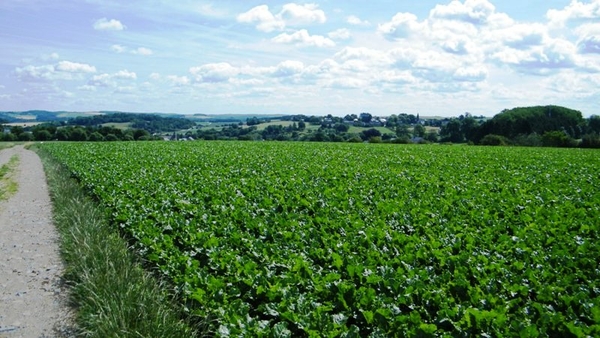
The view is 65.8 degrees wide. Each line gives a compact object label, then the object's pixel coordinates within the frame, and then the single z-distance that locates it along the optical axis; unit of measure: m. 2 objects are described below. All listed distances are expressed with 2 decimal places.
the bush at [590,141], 56.21
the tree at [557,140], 62.62
